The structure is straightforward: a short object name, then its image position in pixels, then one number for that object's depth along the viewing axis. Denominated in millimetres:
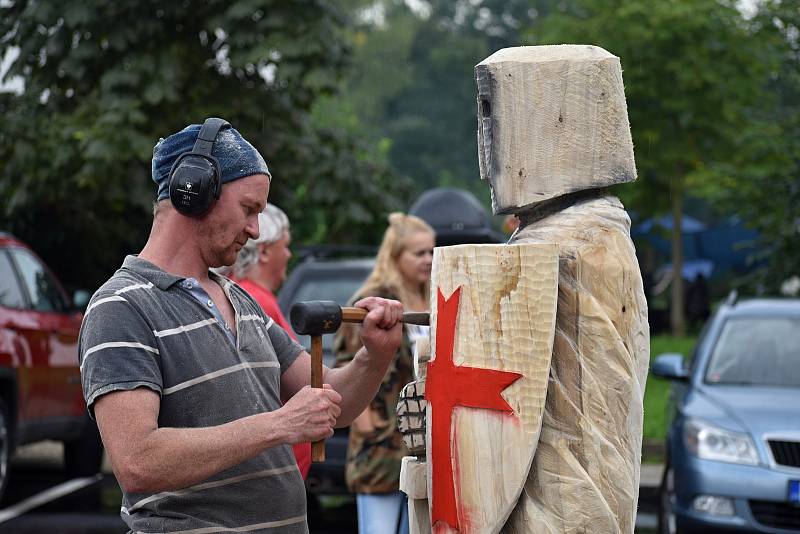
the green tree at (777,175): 12562
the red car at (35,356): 8344
